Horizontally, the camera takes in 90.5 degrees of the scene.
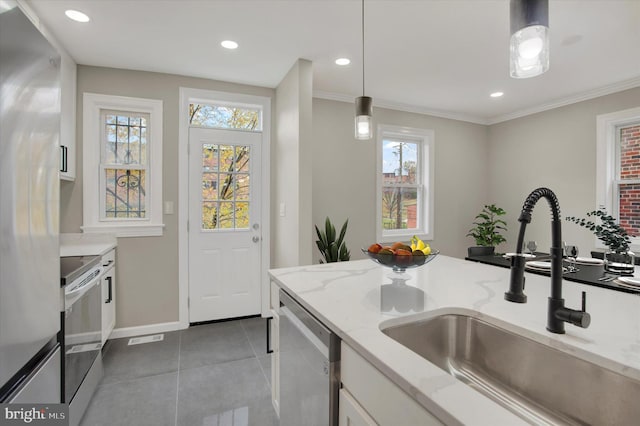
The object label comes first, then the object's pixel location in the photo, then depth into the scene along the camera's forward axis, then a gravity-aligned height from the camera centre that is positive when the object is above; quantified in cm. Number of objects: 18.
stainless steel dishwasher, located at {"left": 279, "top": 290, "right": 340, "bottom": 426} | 98 -57
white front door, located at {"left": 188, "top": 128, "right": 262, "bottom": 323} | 336 -16
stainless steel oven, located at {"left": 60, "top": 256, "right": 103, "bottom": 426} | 162 -71
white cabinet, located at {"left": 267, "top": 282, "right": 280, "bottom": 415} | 158 -68
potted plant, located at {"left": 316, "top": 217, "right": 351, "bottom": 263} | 329 -39
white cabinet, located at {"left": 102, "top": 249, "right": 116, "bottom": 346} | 255 -73
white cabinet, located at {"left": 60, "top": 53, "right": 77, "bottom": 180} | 258 +76
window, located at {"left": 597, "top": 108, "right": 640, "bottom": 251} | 361 +48
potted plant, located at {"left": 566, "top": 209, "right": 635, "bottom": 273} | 208 -26
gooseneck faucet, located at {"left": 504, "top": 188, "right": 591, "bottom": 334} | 87 -15
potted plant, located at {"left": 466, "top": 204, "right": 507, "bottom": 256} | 456 -27
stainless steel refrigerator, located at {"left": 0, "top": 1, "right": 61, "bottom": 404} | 93 +0
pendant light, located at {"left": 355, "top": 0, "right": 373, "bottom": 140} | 201 +58
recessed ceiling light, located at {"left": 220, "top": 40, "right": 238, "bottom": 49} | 263 +138
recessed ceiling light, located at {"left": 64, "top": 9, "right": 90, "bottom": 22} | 222 +138
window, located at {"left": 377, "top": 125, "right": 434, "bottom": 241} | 441 +38
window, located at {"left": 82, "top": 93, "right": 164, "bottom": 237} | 300 +42
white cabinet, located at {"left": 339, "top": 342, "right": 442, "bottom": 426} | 67 -46
